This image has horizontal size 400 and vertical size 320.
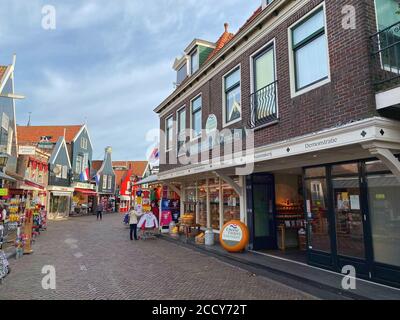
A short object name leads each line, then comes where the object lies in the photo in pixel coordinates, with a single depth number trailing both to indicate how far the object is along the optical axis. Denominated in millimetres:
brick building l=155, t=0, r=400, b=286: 5613
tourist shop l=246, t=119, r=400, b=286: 5391
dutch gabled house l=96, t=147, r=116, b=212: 42250
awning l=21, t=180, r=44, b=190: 17547
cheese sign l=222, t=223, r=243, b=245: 9375
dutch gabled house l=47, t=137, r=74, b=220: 28266
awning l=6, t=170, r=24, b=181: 17850
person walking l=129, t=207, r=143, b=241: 13594
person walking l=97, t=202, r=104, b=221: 28439
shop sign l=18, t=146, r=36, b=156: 18984
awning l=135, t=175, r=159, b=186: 16619
